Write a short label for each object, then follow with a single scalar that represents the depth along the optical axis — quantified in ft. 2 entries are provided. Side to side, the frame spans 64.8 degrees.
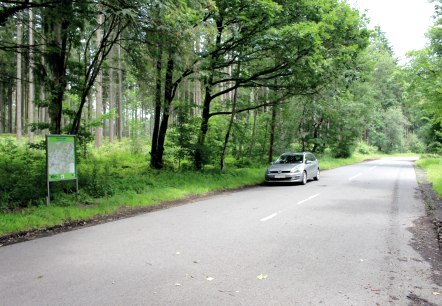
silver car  56.95
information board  32.55
